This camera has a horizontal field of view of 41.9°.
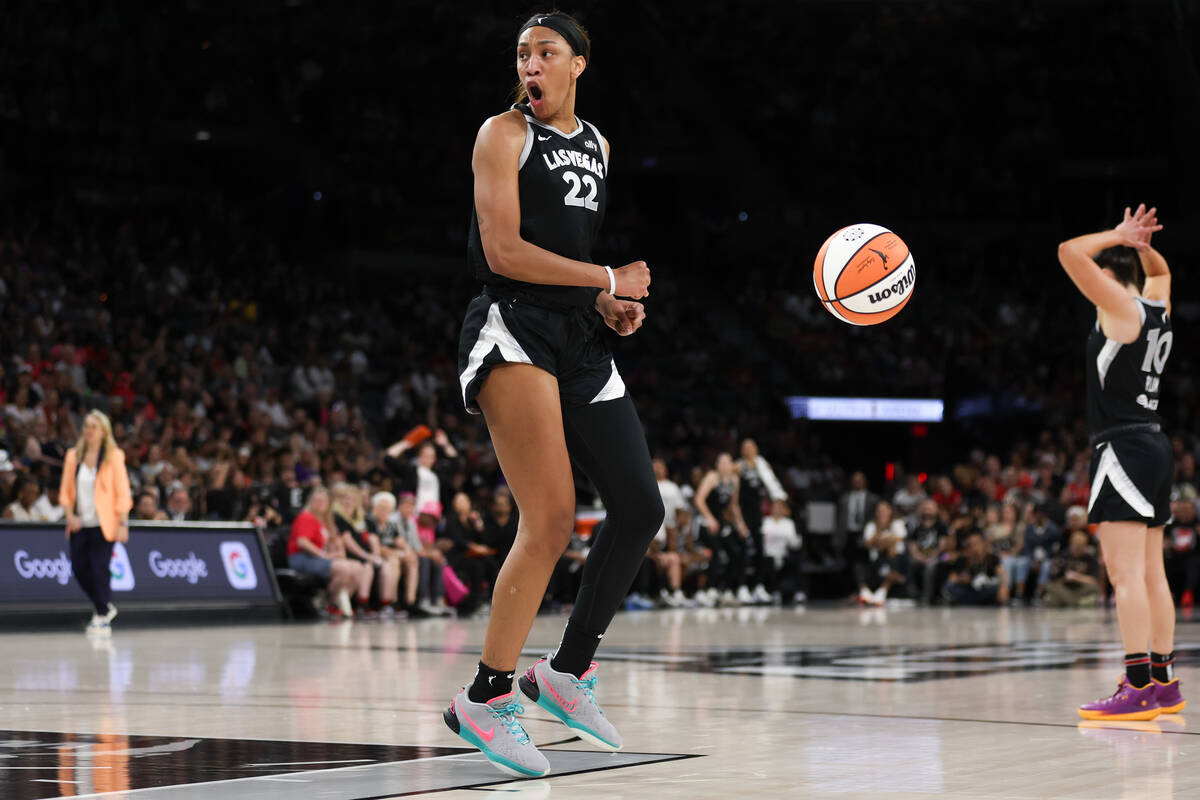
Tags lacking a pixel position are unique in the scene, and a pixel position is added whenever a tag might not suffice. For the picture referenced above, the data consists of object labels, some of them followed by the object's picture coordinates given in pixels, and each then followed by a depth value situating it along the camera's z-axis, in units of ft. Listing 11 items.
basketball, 20.44
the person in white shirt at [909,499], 72.28
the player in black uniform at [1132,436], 21.44
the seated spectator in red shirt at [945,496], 73.36
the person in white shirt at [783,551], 69.31
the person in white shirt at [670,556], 63.62
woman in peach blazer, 42.88
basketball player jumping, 15.20
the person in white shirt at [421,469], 57.47
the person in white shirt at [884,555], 68.74
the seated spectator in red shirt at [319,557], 52.13
